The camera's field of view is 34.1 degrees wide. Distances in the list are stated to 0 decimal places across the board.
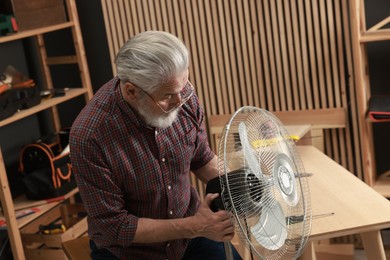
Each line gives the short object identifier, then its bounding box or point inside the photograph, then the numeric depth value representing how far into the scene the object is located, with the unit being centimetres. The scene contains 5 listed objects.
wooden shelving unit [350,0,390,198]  335
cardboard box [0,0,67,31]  362
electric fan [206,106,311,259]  182
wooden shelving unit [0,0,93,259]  343
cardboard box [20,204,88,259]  369
